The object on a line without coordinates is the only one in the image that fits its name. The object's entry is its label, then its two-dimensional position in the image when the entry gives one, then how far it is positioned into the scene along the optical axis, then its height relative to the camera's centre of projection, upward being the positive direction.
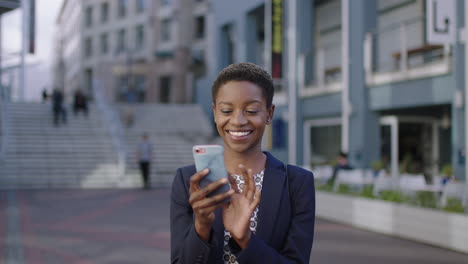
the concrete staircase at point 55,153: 16.78 -0.84
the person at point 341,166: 12.53 -0.89
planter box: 7.29 -1.48
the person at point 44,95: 31.16 +2.12
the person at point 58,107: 21.08 +0.94
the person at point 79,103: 22.78 +1.19
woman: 1.74 -0.25
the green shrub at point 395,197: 8.97 -1.19
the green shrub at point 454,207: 7.76 -1.17
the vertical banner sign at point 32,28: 11.57 +2.94
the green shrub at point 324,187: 11.53 -1.31
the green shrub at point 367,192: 9.88 -1.24
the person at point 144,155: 15.55 -0.76
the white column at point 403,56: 13.43 +1.94
